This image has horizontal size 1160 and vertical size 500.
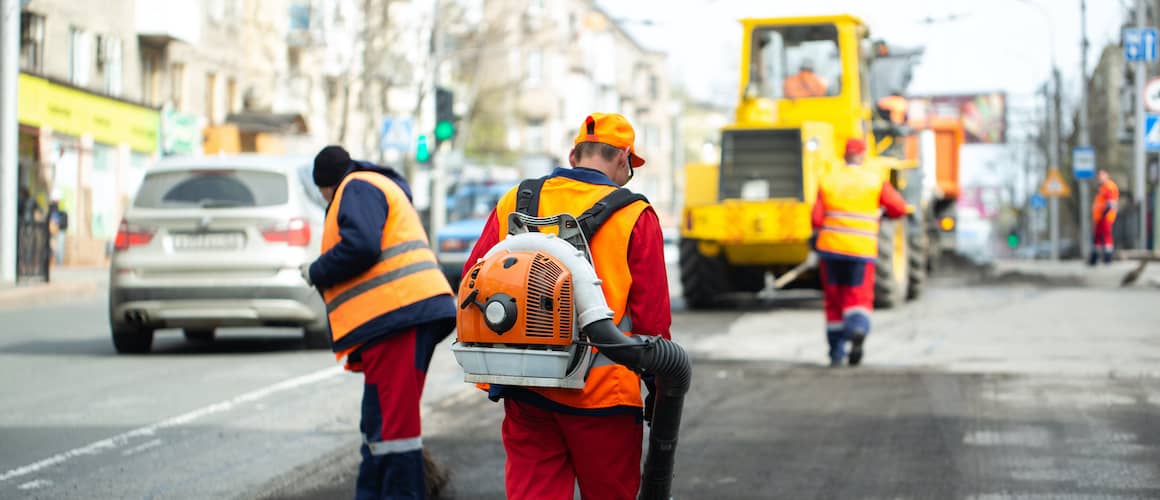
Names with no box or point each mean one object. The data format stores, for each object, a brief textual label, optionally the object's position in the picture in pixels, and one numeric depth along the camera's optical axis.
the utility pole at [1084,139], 45.94
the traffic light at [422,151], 29.75
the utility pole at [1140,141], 34.31
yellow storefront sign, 32.34
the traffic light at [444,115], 27.22
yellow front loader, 18.30
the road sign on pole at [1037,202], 62.75
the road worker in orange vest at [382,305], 6.14
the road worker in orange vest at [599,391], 4.57
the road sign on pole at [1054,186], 47.72
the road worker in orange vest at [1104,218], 32.50
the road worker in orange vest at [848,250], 12.38
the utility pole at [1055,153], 56.28
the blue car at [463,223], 23.53
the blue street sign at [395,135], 32.47
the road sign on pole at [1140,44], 31.75
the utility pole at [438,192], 31.47
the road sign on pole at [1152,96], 28.91
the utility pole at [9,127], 23.03
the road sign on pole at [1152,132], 28.22
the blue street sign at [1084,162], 42.56
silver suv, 12.90
